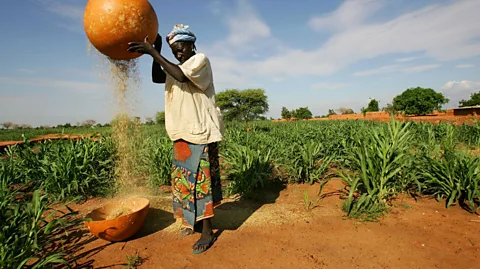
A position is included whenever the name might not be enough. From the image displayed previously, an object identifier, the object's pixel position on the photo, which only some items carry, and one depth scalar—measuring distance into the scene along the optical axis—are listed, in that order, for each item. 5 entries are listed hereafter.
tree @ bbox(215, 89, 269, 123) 23.56
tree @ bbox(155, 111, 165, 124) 40.19
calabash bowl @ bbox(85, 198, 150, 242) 2.04
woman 2.02
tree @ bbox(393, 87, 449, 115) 34.19
